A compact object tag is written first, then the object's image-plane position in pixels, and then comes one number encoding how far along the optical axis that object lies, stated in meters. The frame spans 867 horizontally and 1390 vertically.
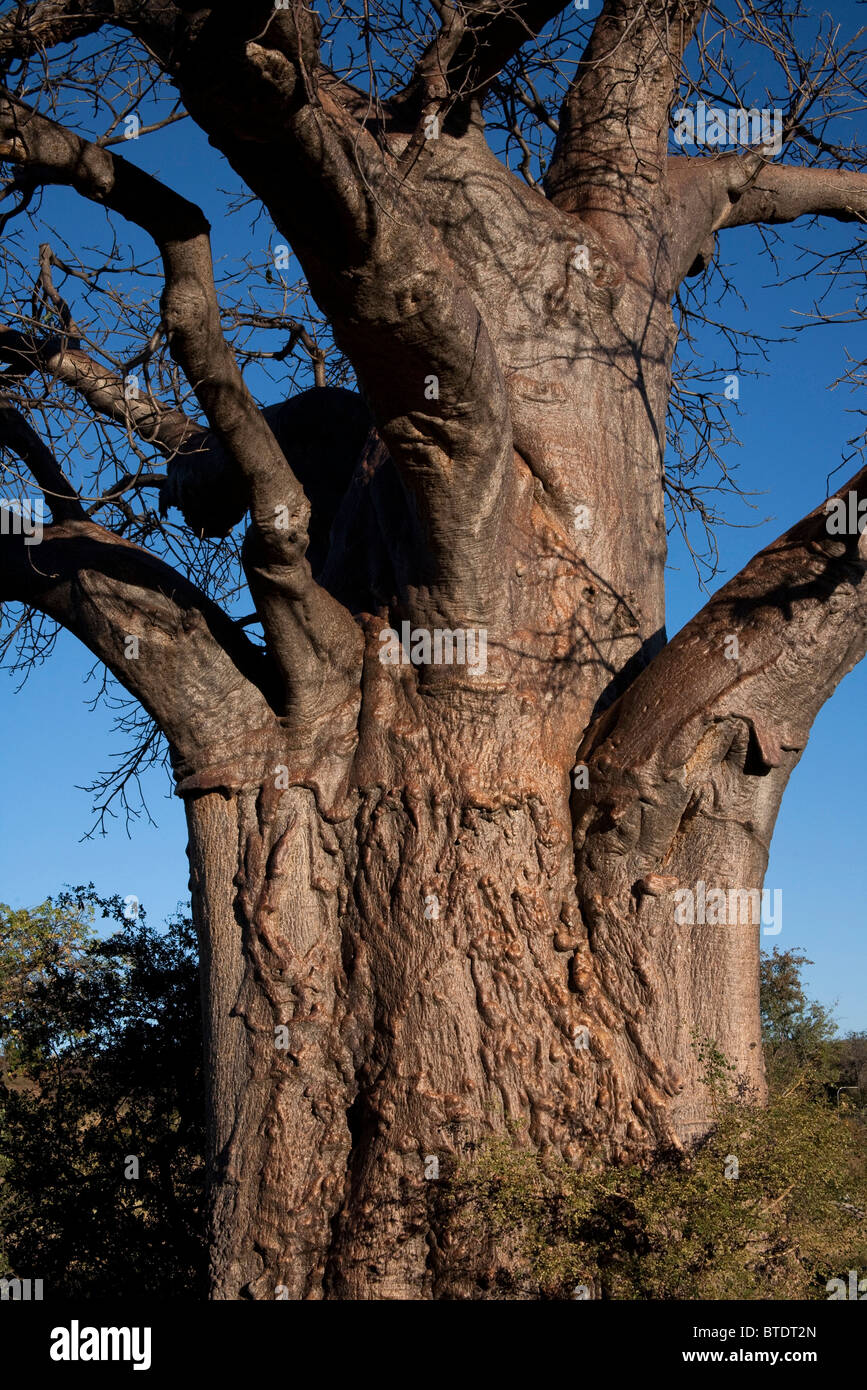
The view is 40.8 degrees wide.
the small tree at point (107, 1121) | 5.41
